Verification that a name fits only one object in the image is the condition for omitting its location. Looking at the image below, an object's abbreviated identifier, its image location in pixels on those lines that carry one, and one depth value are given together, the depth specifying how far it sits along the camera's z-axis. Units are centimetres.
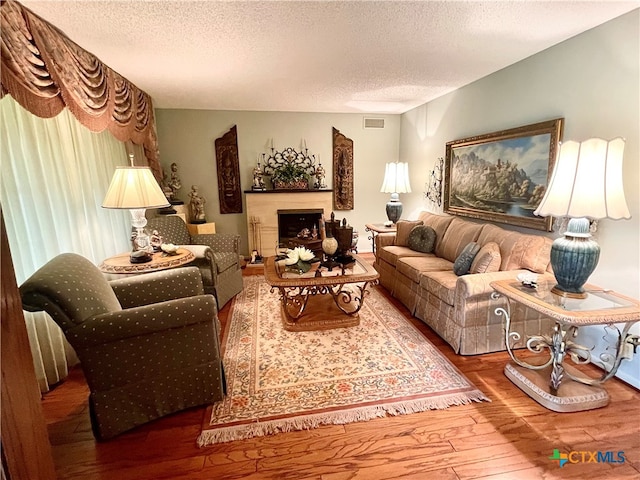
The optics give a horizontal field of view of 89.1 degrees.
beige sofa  242
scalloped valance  170
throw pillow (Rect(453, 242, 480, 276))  277
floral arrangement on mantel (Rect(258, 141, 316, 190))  513
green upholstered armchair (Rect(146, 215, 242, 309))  311
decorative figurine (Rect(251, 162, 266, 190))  507
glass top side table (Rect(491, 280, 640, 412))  175
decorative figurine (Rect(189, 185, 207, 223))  493
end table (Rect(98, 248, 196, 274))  244
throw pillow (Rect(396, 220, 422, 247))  399
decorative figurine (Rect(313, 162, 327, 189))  527
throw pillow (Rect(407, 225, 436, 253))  371
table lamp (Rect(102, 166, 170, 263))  238
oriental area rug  188
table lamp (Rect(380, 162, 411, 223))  447
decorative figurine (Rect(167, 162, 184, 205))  486
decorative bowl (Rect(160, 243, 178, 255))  279
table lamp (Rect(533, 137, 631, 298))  174
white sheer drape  198
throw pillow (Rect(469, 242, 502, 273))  258
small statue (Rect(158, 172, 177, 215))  423
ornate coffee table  267
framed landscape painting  273
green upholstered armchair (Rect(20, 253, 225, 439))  162
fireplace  511
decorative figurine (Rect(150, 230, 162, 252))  302
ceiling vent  536
